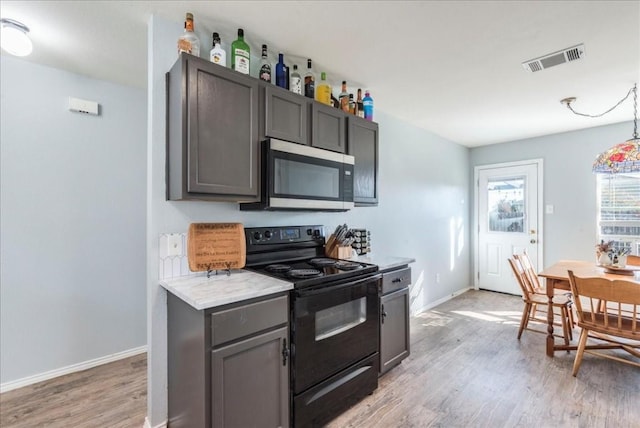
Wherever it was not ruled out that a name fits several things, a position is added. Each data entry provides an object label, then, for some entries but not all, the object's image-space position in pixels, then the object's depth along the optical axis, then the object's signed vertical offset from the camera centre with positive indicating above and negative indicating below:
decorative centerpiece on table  2.85 -0.39
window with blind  3.69 +0.05
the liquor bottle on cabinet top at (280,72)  2.09 +0.97
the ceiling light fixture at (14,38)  1.75 +1.03
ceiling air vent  2.14 +1.15
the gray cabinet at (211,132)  1.61 +0.46
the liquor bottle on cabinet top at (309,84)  2.24 +0.96
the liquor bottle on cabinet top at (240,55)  1.84 +0.96
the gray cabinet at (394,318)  2.30 -0.84
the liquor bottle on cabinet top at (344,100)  2.56 +0.96
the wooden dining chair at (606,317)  2.03 -0.80
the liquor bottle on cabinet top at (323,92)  2.38 +0.95
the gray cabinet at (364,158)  2.57 +0.49
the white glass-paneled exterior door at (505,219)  4.49 -0.10
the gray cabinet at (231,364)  1.37 -0.74
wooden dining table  2.57 -0.56
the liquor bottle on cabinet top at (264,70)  1.98 +0.94
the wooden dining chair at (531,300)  2.81 -0.84
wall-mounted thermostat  2.41 +0.87
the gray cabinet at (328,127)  2.22 +0.66
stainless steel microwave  1.90 +0.24
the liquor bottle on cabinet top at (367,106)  2.76 +0.97
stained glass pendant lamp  2.46 +0.45
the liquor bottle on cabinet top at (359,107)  2.73 +0.96
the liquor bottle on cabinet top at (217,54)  1.76 +0.93
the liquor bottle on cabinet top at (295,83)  2.17 +0.94
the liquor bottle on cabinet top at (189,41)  1.69 +0.97
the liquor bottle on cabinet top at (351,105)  2.62 +0.94
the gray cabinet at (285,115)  1.93 +0.66
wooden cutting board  1.80 -0.21
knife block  2.47 -0.33
